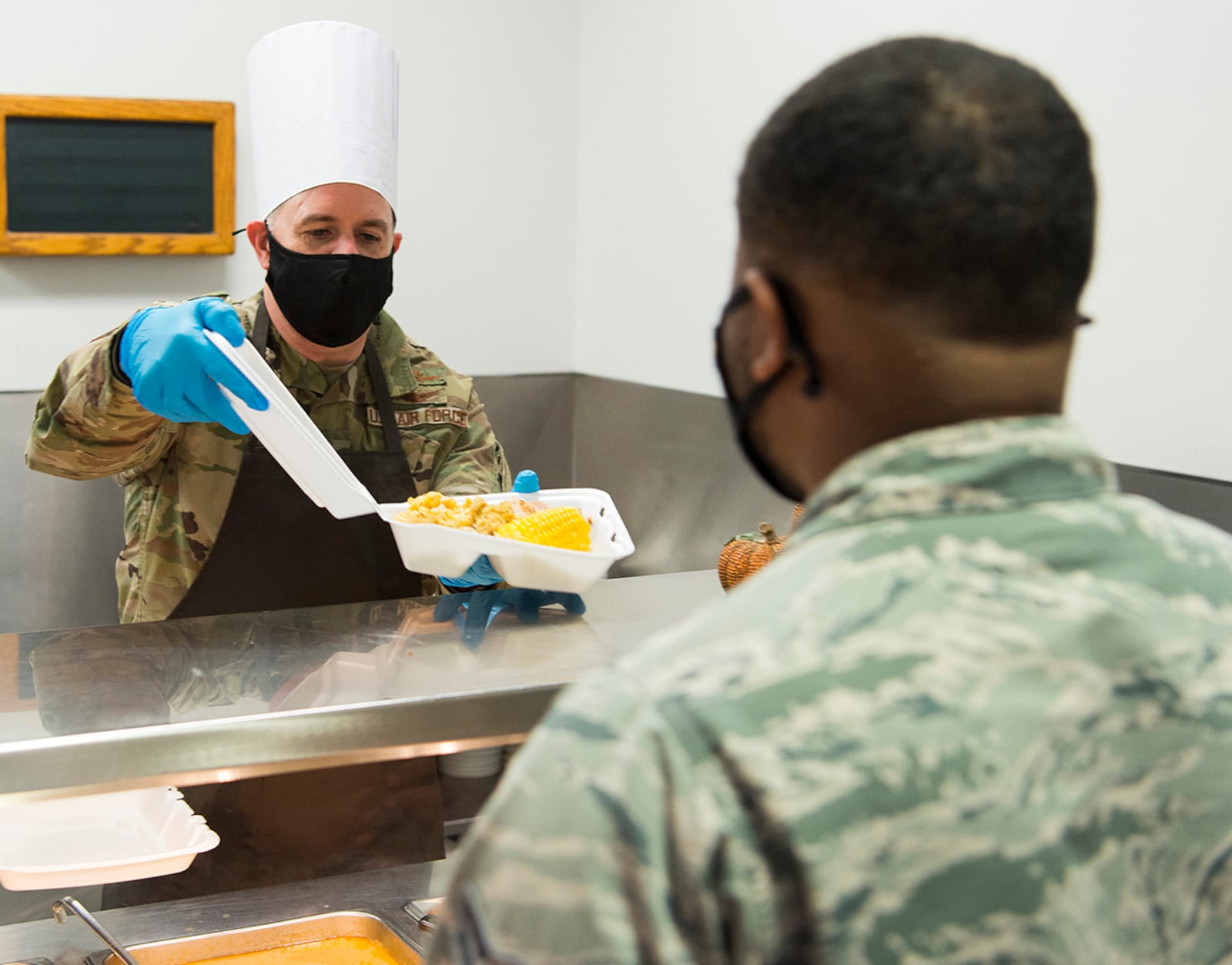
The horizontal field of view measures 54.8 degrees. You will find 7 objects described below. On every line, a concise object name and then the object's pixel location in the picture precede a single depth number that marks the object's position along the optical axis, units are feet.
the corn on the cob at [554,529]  4.63
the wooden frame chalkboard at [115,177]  8.13
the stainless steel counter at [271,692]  3.35
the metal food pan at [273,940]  4.27
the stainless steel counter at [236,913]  4.27
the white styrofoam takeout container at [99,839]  3.84
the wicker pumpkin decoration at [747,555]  4.94
